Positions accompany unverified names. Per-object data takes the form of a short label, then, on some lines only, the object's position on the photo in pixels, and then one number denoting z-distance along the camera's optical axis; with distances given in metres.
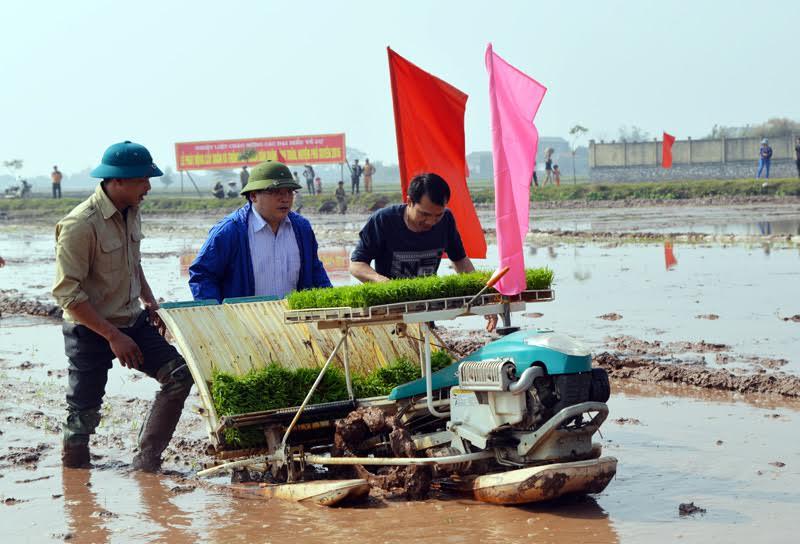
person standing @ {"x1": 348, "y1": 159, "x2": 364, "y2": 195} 90.94
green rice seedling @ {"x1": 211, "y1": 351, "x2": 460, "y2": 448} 11.90
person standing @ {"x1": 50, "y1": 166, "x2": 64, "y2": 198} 106.12
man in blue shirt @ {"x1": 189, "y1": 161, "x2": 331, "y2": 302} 13.26
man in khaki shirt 12.61
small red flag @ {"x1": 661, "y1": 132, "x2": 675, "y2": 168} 94.75
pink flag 11.28
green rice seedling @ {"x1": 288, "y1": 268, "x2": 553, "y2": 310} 10.69
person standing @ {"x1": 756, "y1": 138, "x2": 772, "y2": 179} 81.87
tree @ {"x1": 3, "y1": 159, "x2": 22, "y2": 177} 175.35
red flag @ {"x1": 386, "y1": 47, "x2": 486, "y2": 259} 16.61
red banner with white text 110.81
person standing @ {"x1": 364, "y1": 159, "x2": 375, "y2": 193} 93.44
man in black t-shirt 13.81
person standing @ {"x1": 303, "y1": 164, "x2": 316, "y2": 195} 100.22
